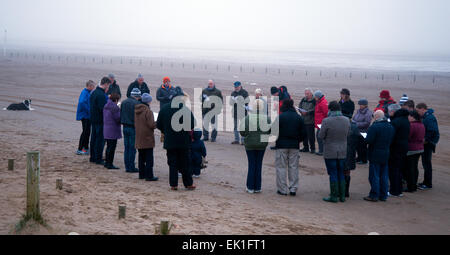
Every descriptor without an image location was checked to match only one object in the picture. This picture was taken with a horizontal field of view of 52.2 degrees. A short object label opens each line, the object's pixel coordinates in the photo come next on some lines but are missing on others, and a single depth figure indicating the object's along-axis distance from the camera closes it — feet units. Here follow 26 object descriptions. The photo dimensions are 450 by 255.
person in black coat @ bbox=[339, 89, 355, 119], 39.06
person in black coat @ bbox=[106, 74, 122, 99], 41.22
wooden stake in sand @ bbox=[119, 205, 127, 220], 22.26
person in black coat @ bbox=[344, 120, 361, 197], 30.00
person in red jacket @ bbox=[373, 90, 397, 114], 38.32
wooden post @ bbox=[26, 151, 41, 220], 19.57
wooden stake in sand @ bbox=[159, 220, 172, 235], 19.93
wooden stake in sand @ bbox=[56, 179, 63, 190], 26.32
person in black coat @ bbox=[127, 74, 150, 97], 44.21
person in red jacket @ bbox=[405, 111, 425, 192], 31.63
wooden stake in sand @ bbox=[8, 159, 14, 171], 30.13
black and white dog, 59.93
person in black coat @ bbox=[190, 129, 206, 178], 31.93
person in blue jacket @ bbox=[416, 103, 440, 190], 32.94
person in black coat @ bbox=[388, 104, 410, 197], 30.35
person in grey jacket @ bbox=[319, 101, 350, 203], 28.60
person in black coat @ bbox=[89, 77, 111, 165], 34.47
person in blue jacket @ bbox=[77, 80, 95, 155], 36.68
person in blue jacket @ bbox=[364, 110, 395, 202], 29.14
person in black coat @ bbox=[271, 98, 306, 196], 29.43
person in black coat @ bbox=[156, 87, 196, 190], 28.55
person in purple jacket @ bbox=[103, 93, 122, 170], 33.12
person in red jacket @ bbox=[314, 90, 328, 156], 40.88
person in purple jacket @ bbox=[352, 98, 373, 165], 37.50
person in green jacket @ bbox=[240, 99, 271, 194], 29.63
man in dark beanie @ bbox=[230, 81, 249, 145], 45.47
